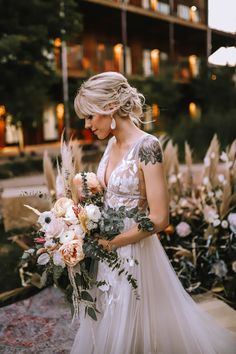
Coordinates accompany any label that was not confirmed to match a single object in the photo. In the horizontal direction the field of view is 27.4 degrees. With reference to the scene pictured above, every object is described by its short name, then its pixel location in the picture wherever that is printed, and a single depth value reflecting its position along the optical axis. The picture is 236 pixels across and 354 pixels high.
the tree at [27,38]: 8.66
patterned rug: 3.30
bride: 2.16
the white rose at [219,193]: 4.24
